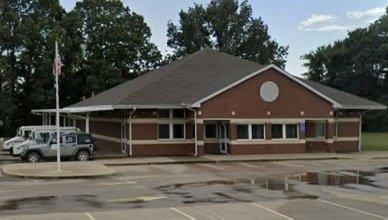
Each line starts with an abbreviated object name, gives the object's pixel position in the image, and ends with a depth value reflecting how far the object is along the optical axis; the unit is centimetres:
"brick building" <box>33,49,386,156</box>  3797
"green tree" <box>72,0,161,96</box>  6962
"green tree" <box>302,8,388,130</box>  7996
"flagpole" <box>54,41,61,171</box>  2742
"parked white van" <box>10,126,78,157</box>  3520
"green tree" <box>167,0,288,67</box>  8125
